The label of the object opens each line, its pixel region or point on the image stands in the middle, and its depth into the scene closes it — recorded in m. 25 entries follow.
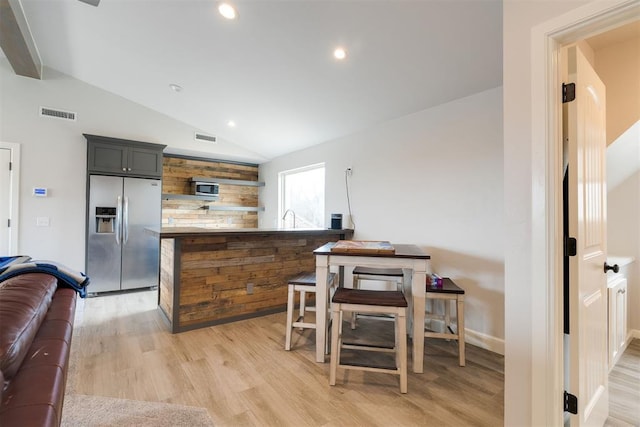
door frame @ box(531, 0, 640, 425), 1.27
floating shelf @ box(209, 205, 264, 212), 5.66
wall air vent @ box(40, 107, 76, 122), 3.98
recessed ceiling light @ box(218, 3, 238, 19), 2.33
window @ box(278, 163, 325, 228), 4.80
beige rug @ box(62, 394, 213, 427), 1.61
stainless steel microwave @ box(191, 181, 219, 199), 5.33
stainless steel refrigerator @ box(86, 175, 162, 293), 4.14
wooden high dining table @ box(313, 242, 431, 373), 2.16
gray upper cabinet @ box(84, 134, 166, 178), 4.16
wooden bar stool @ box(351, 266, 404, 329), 2.84
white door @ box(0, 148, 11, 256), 3.74
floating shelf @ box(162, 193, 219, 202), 5.00
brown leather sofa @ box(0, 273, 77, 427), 0.67
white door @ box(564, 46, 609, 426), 1.33
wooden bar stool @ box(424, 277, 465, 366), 2.31
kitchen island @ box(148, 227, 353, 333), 2.90
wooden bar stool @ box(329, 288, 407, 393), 1.91
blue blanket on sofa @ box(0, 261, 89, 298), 1.43
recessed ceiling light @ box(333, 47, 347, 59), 2.53
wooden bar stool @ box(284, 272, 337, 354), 2.52
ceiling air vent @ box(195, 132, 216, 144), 5.12
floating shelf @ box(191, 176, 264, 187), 5.39
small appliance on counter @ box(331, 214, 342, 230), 3.99
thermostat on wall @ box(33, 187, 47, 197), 3.94
